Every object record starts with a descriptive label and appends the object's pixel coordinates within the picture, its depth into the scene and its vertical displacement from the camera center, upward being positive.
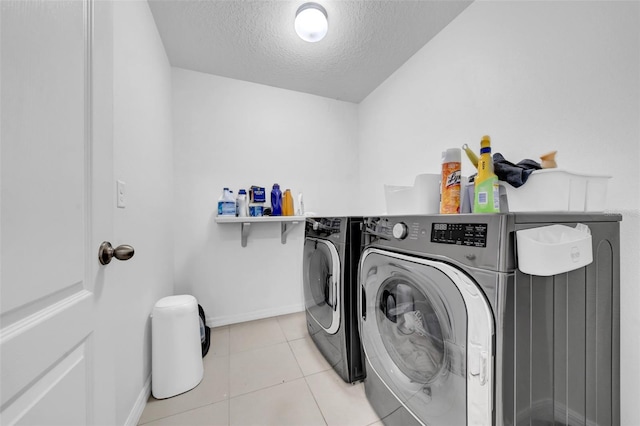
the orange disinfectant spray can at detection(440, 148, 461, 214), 1.17 +0.15
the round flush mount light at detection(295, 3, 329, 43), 1.52 +1.26
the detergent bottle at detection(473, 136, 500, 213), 0.99 +0.11
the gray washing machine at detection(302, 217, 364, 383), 1.41 -0.52
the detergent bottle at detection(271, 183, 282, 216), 2.34 +0.11
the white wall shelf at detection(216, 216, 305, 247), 2.09 -0.10
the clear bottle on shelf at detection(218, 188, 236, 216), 2.13 +0.05
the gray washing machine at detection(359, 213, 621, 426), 0.67 -0.40
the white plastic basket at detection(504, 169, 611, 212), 0.92 +0.08
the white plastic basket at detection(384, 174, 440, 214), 1.31 +0.09
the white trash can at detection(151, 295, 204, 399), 1.38 -0.84
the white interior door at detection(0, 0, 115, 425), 0.39 +0.00
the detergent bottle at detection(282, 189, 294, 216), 2.39 +0.06
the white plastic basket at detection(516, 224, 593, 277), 0.63 -0.11
